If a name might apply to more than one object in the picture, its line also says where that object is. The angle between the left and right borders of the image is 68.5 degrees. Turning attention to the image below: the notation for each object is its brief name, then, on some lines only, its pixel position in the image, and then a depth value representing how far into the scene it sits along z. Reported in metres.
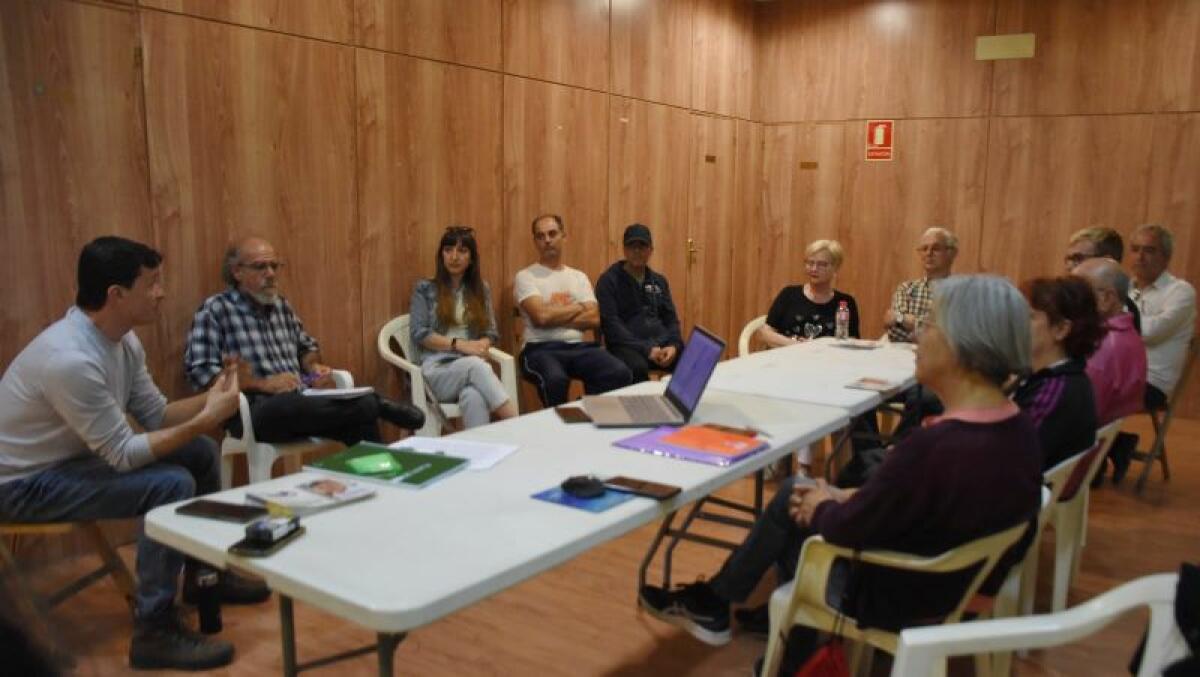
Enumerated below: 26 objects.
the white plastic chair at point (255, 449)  3.16
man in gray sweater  2.44
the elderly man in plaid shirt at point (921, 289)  4.61
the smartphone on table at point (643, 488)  1.82
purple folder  2.11
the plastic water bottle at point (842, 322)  4.58
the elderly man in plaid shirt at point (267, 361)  3.14
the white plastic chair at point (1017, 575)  2.13
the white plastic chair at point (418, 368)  3.96
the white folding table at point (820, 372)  2.95
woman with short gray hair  1.72
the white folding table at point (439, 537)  1.38
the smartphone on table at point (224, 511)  1.65
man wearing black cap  4.80
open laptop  2.50
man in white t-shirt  4.44
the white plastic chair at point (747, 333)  4.55
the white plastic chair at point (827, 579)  1.75
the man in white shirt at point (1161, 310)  4.41
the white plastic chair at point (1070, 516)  2.68
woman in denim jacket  3.99
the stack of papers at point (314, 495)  1.72
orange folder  2.19
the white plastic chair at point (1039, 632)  1.49
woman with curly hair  2.35
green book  1.90
